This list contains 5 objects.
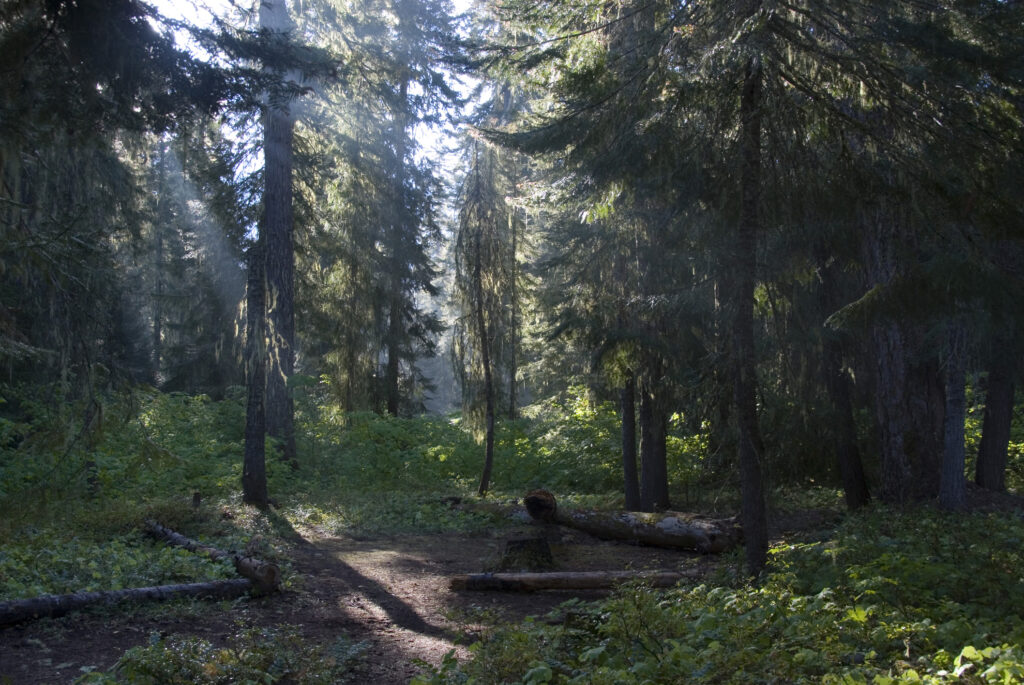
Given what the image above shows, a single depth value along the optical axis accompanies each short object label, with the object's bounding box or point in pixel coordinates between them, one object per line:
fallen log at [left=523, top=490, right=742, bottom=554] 10.91
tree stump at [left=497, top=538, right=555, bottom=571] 9.78
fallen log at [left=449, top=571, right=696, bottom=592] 8.98
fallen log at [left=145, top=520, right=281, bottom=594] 8.38
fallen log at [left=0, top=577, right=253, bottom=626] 6.60
